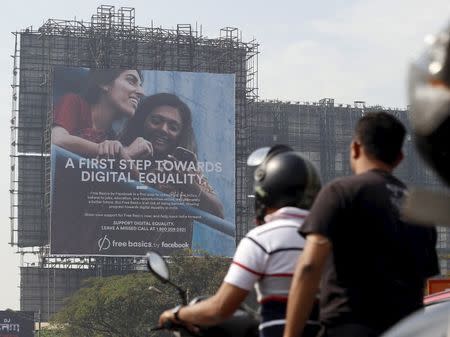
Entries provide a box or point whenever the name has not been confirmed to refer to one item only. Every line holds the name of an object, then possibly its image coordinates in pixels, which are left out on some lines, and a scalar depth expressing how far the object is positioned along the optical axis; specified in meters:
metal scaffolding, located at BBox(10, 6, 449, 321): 96.06
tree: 69.19
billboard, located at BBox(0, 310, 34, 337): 94.94
